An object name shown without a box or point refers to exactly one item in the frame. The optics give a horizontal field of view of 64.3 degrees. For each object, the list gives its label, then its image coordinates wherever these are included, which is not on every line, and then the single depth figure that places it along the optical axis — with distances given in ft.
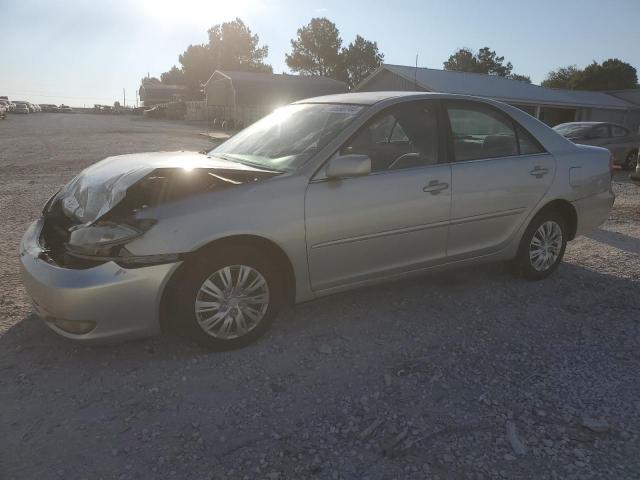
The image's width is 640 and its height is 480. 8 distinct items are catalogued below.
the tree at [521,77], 241.96
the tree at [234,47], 280.92
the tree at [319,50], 259.60
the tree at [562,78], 192.95
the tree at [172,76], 352.73
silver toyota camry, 9.62
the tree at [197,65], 284.00
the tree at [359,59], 254.47
